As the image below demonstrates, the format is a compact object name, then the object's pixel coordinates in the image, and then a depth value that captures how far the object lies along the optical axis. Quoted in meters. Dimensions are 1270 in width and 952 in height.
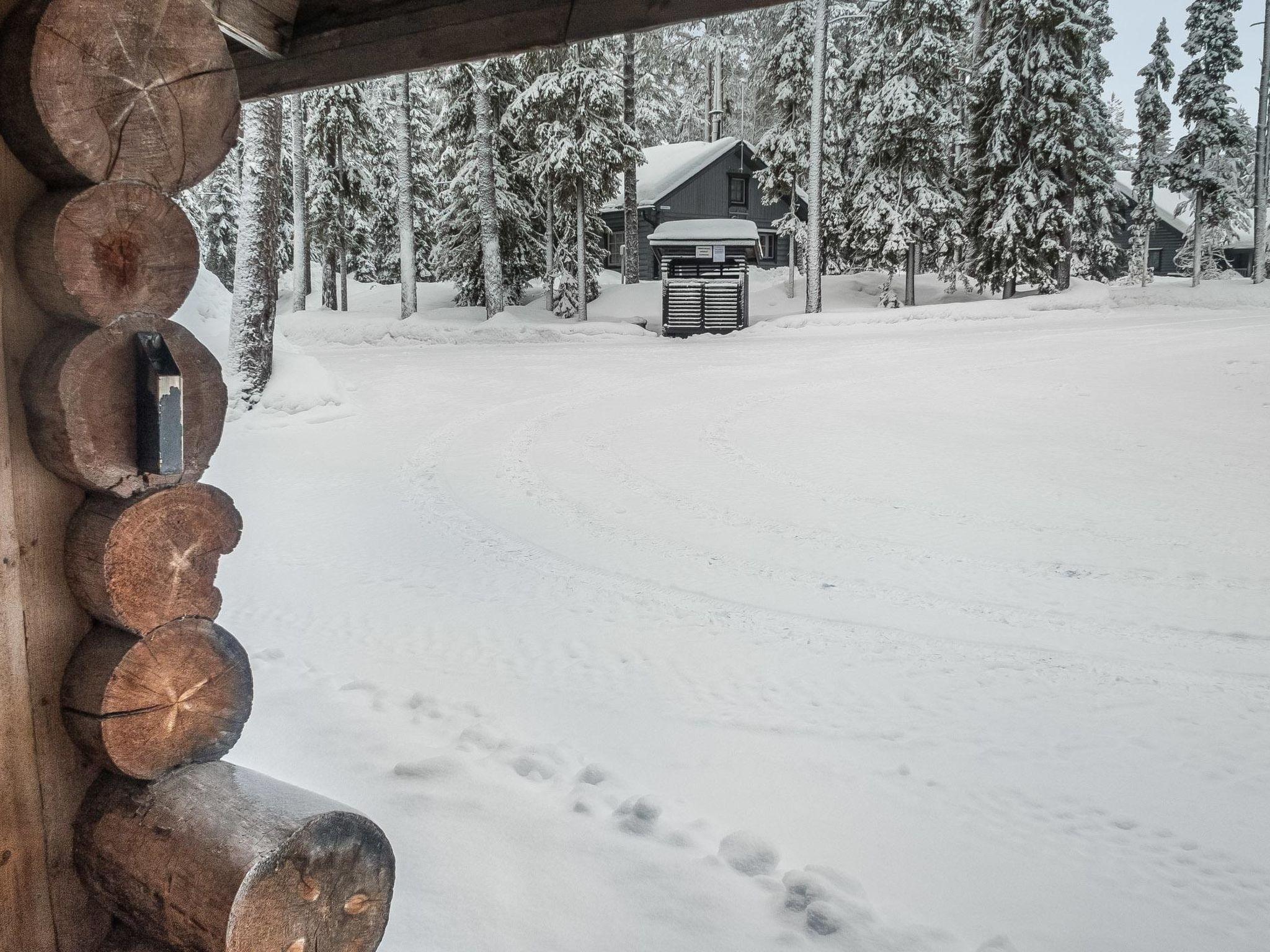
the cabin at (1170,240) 41.75
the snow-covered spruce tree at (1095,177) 26.23
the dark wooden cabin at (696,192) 33.75
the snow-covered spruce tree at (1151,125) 33.34
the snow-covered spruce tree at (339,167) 25.19
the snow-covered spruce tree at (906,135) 24.81
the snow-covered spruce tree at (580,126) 22.17
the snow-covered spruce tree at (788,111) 26.08
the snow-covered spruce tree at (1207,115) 29.81
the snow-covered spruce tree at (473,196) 24.44
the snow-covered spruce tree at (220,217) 35.31
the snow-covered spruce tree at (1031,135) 24.19
